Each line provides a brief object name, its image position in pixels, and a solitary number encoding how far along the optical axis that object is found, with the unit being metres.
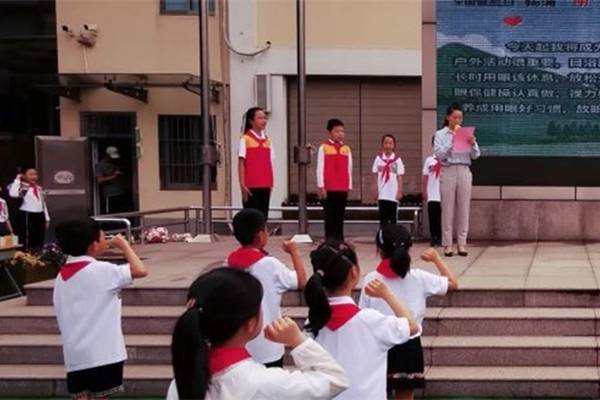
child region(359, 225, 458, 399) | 4.31
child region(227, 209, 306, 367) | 4.37
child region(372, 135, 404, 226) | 10.57
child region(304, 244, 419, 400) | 3.42
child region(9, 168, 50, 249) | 13.33
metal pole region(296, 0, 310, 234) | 11.14
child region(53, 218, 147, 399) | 4.29
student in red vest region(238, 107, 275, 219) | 8.78
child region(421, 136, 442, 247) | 10.22
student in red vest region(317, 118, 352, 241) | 9.78
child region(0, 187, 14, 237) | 11.59
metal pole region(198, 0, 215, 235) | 11.21
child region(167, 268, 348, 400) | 2.23
